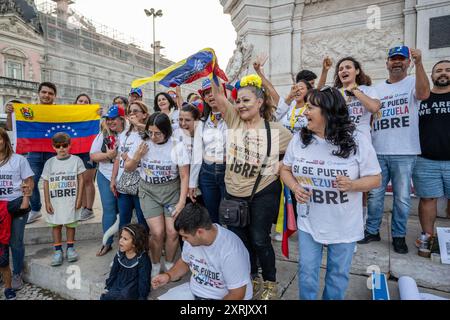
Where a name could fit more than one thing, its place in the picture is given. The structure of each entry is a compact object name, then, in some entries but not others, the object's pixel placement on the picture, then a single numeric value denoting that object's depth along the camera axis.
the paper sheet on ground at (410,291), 2.19
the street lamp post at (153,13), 22.08
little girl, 2.65
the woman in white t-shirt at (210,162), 2.86
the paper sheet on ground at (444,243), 2.63
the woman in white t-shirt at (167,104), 3.88
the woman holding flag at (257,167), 2.35
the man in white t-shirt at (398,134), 2.83
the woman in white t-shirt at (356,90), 2.75
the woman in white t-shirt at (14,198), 3.19
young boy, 3.43
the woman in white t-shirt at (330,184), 1.92
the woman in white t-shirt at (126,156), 3.21
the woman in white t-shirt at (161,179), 2.88
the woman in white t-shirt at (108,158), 3.47
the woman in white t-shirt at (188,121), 3.12
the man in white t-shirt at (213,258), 2.10
